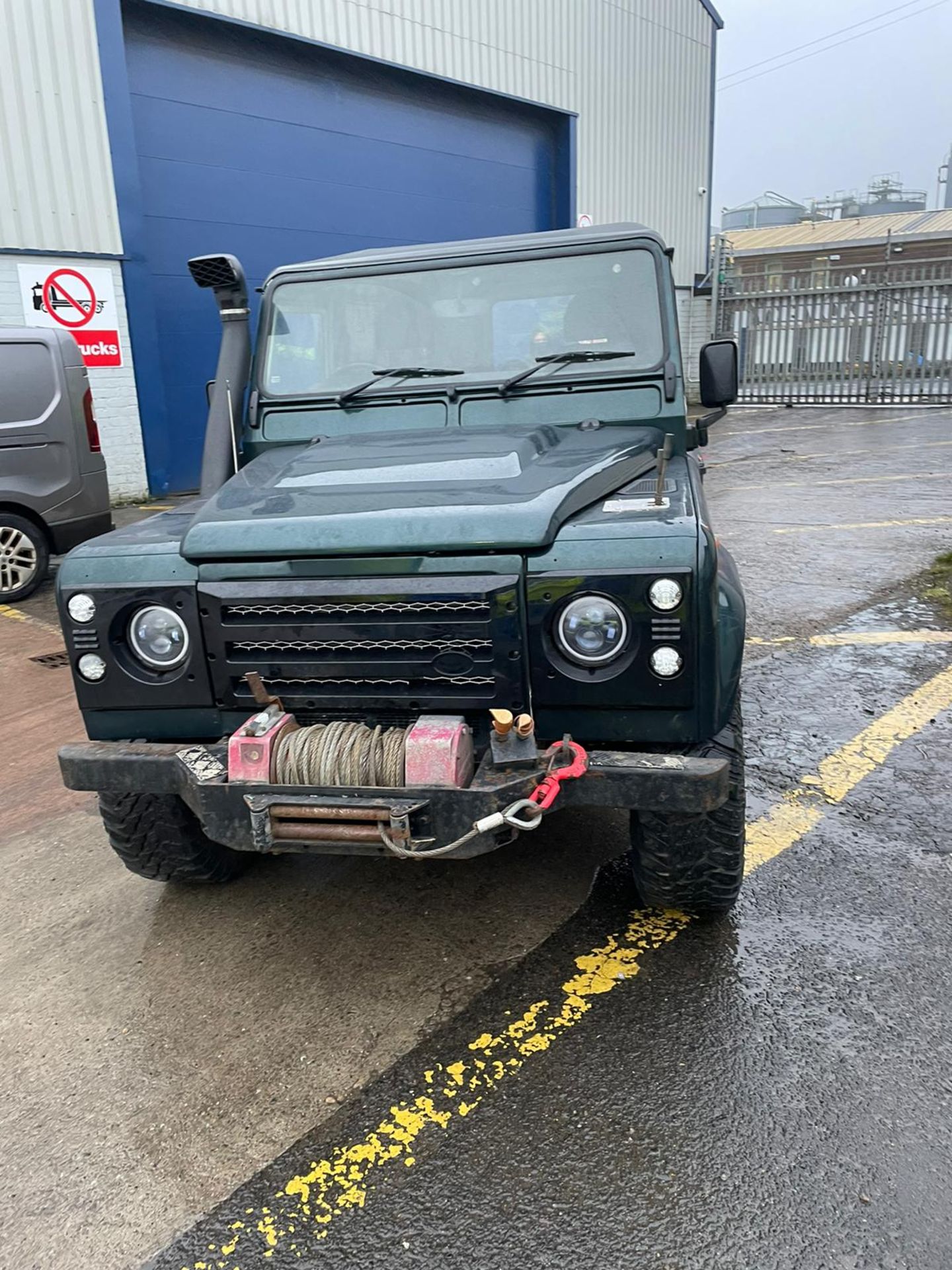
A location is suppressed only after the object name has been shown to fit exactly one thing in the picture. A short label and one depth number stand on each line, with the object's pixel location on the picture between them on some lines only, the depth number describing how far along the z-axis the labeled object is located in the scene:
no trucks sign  9.63
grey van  7.03
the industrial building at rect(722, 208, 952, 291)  28.30
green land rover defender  2.42
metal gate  18.62
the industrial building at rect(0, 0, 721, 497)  9.64
